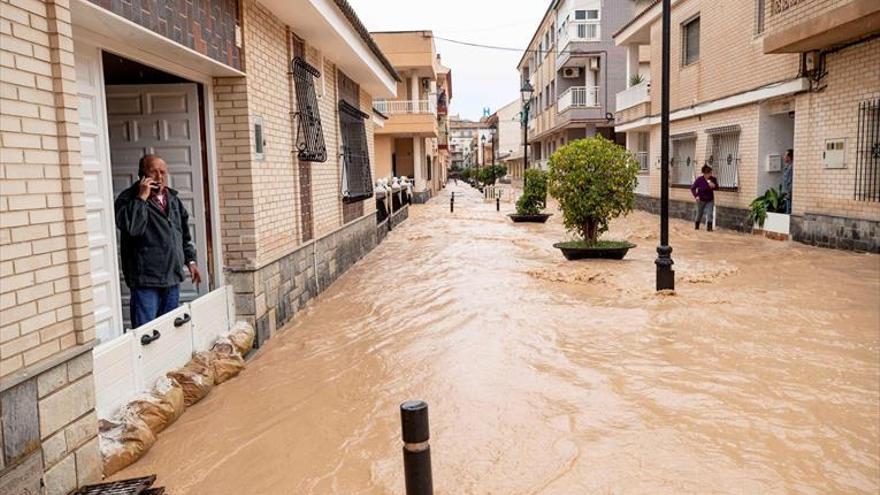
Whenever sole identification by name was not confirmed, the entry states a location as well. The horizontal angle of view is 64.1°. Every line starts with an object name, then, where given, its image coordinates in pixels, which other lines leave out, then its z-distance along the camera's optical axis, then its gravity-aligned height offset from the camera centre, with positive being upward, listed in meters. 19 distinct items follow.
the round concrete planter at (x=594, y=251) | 11.45 -1.37
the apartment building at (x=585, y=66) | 29.33 +4.49
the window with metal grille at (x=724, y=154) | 16.27 +0.25
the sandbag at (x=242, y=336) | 5.96 -1.37
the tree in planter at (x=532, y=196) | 19.59 -0.76
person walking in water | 15.73 -0.61
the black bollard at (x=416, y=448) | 2.64 -1.04
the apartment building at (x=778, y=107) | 11.24 +1.16
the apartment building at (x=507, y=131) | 69.06 +3.92
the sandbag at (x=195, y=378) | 4.96 -1.44
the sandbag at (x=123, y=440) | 3.83 -1.47
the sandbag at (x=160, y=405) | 4.34 -1.43
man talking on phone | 4.88 -0.46
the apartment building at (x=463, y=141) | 109.50 +5.56
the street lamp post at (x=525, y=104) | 26.73 +2.74
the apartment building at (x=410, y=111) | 29.89 +2.66
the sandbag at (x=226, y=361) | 5.49 -1.47
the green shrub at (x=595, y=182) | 11.31 -0.24
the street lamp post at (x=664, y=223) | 8.37 -0.69
